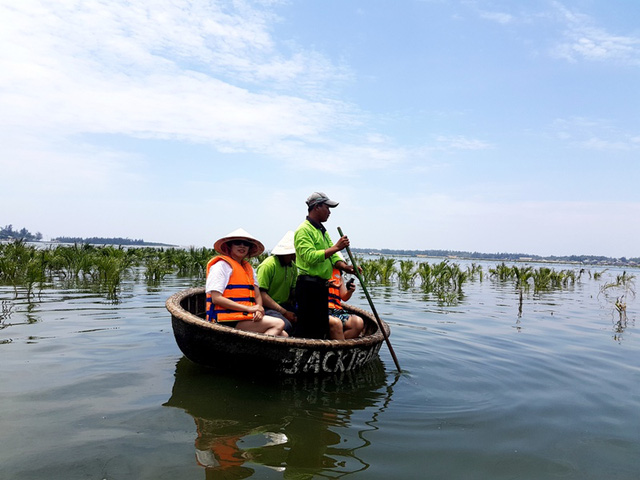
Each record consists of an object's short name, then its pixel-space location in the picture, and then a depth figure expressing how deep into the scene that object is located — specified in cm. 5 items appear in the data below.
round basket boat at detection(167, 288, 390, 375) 438
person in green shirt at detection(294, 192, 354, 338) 488
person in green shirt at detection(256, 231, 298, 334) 550
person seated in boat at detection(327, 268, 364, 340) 561
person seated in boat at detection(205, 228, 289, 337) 477
